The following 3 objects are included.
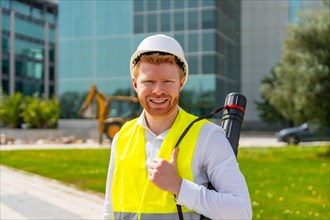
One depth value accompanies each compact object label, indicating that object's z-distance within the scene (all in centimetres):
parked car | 2658
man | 179
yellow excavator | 2547
